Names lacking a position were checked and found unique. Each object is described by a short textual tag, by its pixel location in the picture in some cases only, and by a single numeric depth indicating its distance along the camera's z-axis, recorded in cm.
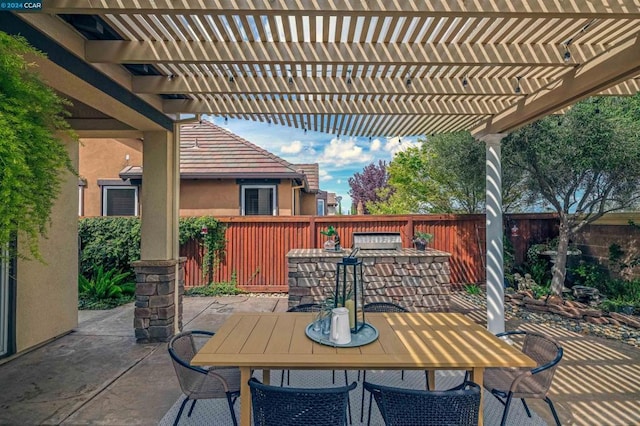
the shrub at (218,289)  716
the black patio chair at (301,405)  185
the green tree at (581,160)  537
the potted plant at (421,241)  600
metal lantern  252
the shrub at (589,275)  623
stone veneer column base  439
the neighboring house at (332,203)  2593
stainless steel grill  596
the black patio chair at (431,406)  184
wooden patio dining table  208
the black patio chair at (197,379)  231
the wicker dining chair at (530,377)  227
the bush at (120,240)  711
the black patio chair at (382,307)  355
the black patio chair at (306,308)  346
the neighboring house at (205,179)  840
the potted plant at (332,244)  606
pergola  223
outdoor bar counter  564
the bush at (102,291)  640
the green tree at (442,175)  705
